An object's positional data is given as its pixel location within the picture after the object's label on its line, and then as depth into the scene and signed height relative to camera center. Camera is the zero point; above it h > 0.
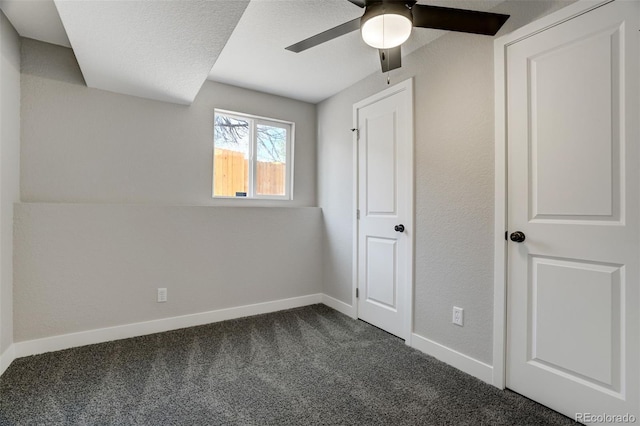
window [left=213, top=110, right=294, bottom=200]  3.24 +0.62
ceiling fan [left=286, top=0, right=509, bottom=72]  1.47 +0.99
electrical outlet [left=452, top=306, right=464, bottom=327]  2.13 -0.75
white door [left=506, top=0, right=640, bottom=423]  1.45 -0.01
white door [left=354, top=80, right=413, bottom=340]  2.54 +0.03
